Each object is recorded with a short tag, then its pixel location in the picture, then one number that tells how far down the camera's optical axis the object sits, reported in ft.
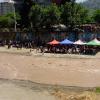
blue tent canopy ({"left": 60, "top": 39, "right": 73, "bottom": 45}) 112.25
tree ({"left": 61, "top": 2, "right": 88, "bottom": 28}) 130.44
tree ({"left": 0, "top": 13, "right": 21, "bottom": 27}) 169.04
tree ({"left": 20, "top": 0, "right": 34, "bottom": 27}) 154.04
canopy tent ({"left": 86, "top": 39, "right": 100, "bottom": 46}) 106.65
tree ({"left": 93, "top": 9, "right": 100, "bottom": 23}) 158.78
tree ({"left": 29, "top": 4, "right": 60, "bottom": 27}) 131.02
